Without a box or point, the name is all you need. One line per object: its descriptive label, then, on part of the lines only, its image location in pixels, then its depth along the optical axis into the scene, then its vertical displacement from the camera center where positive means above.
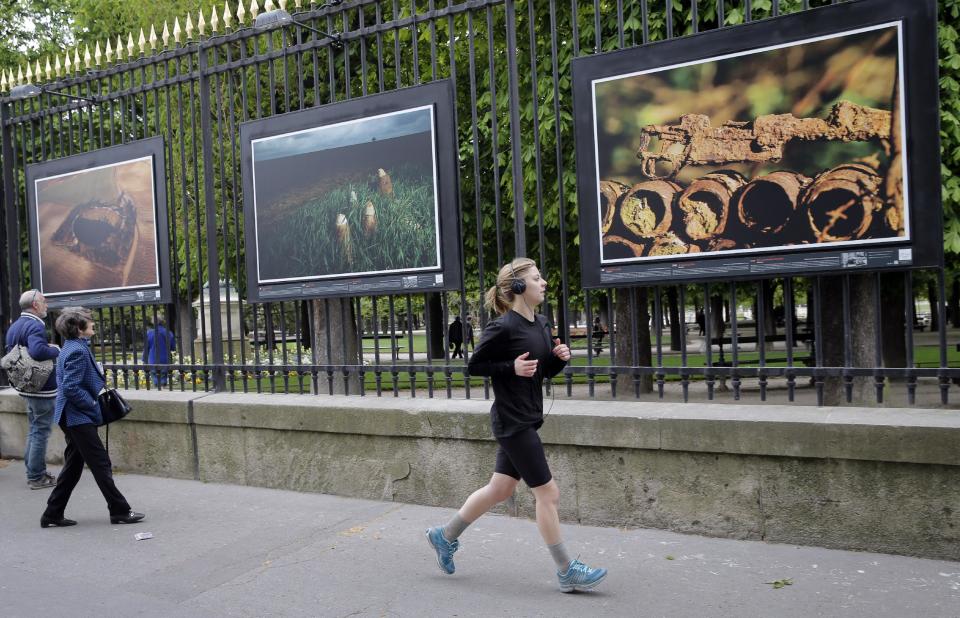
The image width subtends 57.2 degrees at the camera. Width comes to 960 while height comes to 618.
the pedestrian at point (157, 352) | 8.28 -0.30
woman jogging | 4.38 -0.45
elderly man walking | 7.92 -0.72
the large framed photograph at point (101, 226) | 8.20 +0.97
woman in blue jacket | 6.32 -0.68
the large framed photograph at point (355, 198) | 6.48 +0.91
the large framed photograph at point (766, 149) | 4.87 +0.87
